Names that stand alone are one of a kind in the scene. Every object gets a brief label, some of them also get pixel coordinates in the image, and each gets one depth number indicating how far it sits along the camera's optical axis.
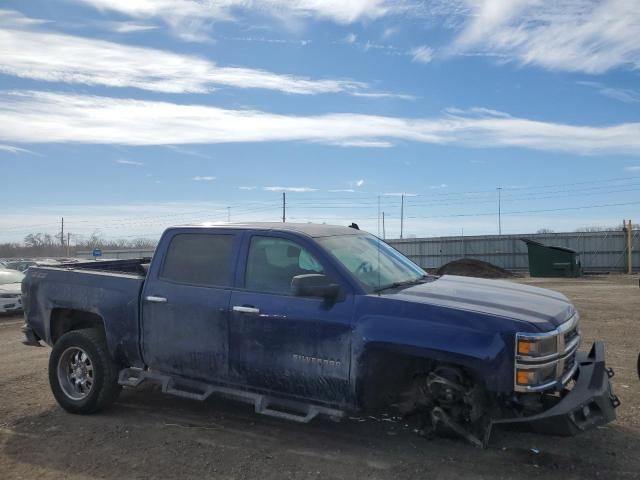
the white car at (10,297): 14.48
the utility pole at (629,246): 33.91
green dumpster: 30.47
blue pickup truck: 4.28
